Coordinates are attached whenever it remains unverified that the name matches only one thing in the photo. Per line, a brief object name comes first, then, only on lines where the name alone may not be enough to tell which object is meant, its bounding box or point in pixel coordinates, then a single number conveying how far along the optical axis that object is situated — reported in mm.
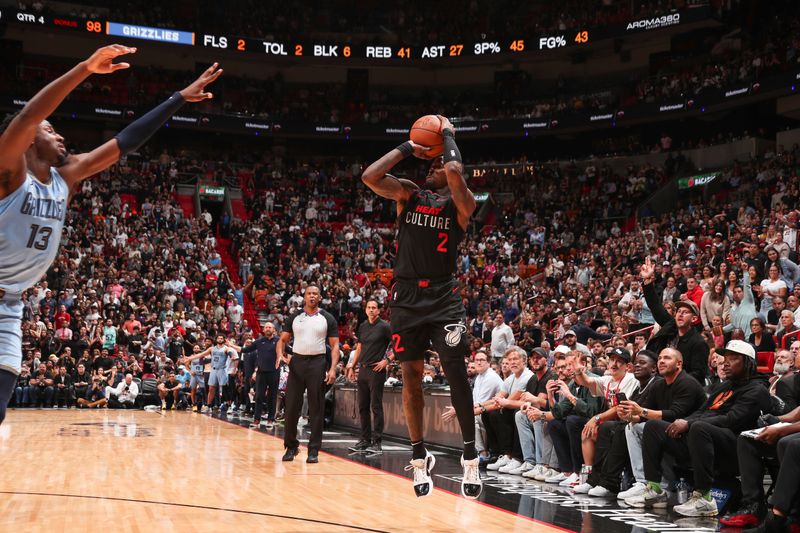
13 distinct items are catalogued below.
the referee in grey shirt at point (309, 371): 10164
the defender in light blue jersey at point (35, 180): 3869
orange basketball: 6070
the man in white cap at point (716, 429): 6797
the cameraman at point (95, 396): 20188
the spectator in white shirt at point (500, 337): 15188
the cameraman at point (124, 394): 20281
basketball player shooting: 5887
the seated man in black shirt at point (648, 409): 7277
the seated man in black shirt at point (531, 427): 9094
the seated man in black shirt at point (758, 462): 5930
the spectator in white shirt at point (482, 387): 10117
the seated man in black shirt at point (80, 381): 20281
